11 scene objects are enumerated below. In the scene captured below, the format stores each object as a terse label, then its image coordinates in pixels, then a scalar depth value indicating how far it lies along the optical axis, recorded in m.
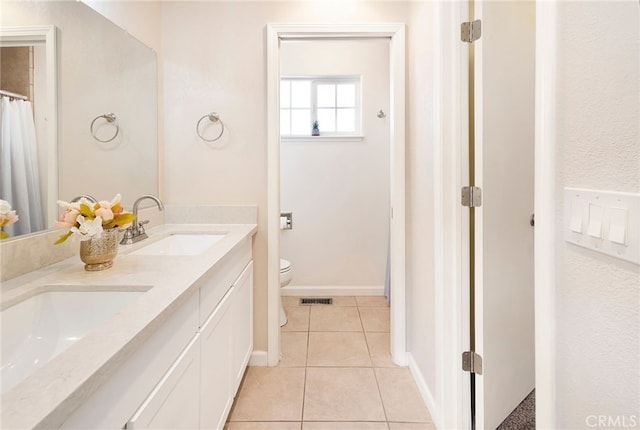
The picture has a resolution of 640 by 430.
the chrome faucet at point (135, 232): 1.52
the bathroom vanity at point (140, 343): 0.52
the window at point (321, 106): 3.23
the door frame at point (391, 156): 1.94
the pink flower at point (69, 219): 1.02
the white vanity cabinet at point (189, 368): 0.64
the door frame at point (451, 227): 1.39
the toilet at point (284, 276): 2.54
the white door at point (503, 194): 1.30
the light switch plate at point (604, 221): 0.56
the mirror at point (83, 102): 1.08
